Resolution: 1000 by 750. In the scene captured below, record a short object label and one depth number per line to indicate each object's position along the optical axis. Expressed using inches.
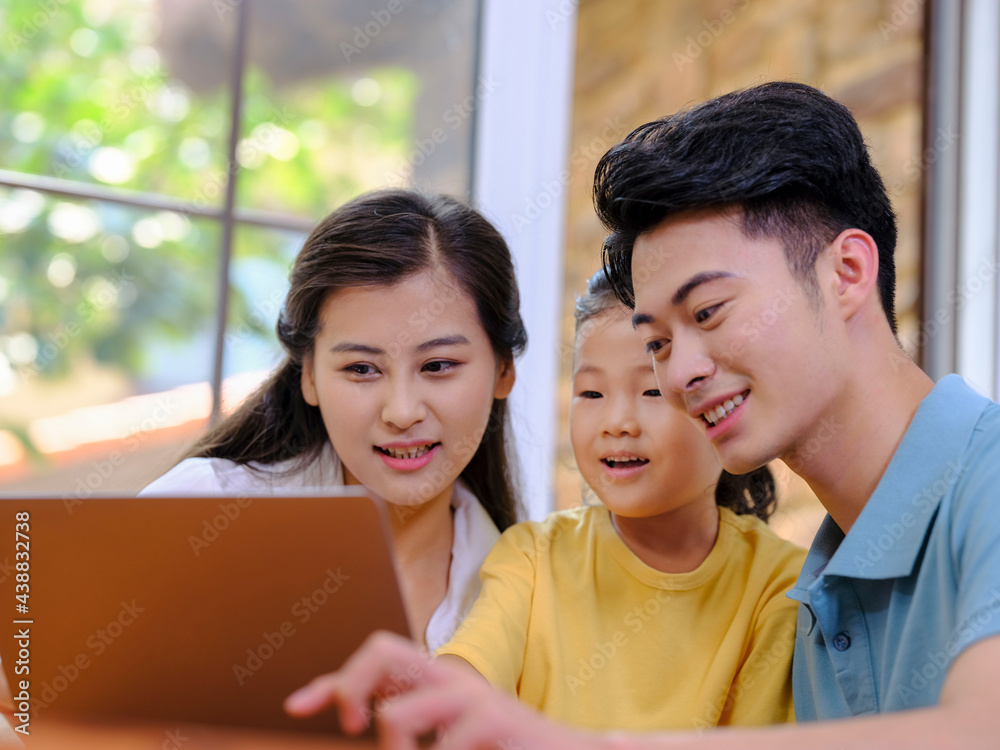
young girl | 45.9
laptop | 29.1
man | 36.6
